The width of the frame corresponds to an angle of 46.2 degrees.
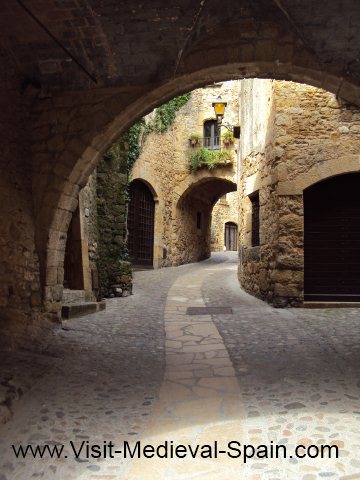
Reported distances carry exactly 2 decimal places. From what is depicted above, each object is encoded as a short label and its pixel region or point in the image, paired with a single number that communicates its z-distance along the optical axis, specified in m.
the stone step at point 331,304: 7.06
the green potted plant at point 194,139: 15.33
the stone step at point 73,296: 6.38
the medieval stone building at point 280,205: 6.98
